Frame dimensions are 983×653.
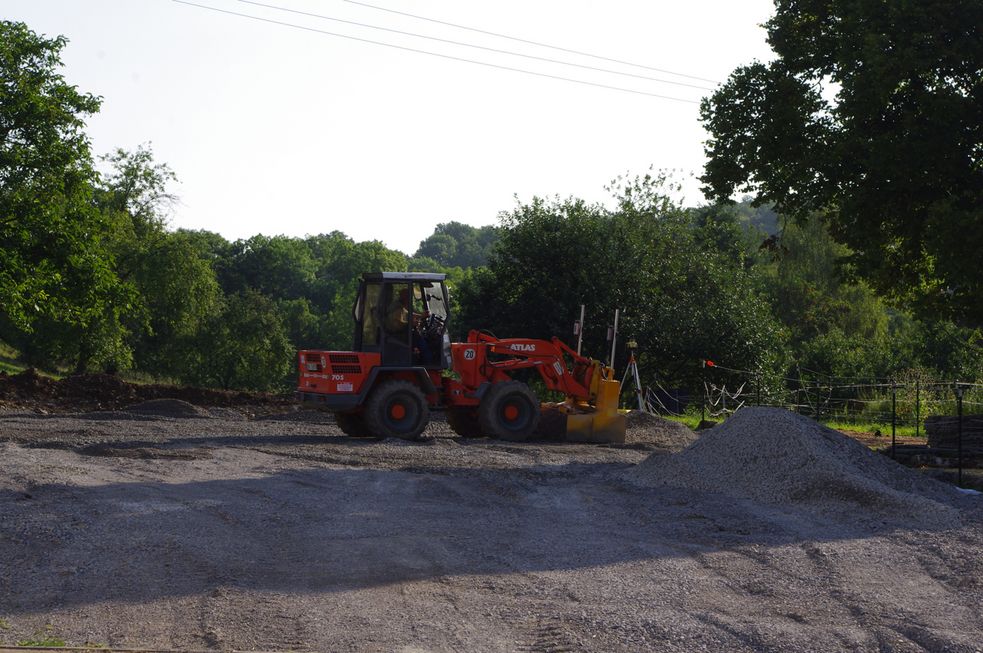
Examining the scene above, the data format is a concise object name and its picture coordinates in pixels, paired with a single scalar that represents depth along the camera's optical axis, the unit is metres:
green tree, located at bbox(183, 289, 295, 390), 60.19
